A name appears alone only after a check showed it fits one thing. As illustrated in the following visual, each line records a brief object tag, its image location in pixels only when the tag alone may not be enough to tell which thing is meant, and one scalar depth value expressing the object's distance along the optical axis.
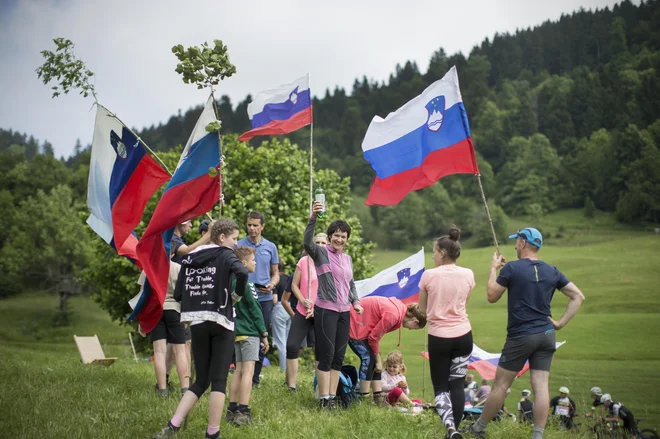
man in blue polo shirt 10.40
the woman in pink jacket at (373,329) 9.39
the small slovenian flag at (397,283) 13.24
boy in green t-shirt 7.84
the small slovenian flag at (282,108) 11.56
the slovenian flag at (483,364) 16.34
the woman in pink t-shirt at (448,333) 7.36
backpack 9.30
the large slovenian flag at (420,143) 9.20
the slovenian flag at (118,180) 10.08
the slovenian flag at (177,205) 8.69
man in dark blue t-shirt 7.38
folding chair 16.72
